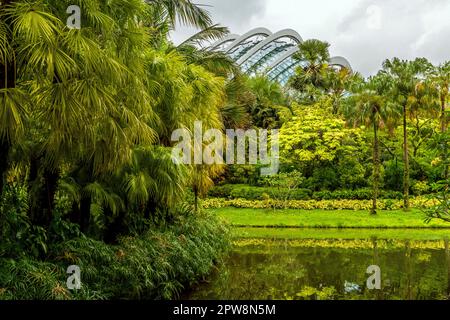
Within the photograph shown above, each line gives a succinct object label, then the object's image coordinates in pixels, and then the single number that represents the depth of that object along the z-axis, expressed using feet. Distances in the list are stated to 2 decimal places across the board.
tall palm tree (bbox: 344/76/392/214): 85.56
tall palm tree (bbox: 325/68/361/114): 114.11
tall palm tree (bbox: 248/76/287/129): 109.09
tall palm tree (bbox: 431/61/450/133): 89.35
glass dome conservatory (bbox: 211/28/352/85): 190.60
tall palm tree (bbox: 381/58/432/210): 87.66
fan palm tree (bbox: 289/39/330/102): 126.93
